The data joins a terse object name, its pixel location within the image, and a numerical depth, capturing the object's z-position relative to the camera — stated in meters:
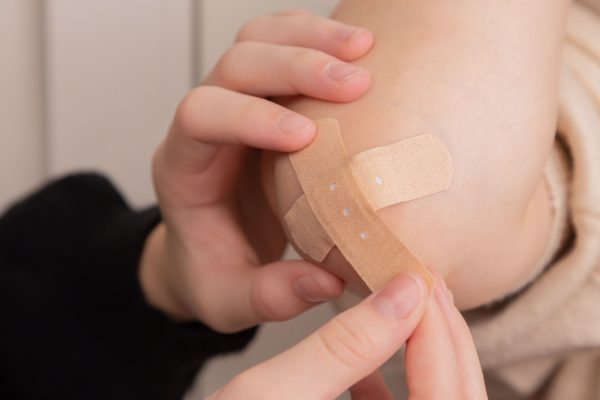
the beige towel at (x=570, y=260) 0.50
